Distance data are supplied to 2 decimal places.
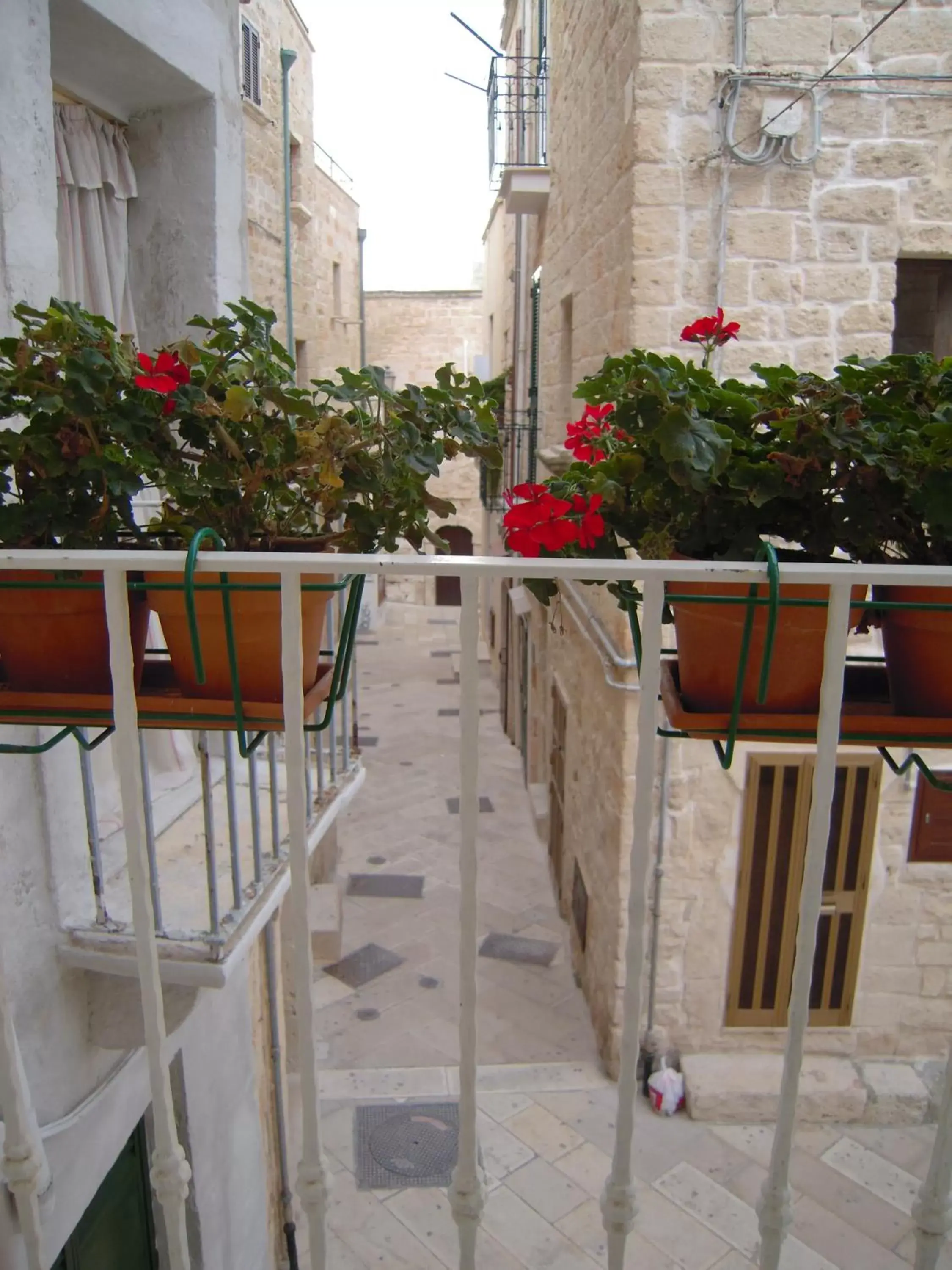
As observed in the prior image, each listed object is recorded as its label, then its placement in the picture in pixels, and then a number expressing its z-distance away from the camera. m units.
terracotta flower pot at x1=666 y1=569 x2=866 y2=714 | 1.44
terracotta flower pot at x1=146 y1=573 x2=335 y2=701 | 1.54
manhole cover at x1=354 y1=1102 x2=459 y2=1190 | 5.12
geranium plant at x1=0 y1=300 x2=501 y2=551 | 1.68
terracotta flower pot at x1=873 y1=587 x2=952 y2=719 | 1.45
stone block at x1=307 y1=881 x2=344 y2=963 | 7.05
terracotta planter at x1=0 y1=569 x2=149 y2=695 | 1.59
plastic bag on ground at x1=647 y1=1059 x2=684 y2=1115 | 5.50
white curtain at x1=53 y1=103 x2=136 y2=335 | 3.25
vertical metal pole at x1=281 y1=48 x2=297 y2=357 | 9.73
